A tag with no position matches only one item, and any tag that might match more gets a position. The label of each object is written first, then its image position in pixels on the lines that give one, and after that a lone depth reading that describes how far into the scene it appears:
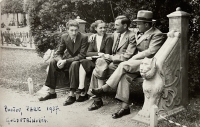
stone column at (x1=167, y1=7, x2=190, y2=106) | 4.55
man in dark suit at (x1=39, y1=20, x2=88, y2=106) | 5.27
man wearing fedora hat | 4.55
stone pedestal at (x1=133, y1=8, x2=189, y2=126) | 4.22
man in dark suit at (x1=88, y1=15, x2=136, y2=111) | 4.93
